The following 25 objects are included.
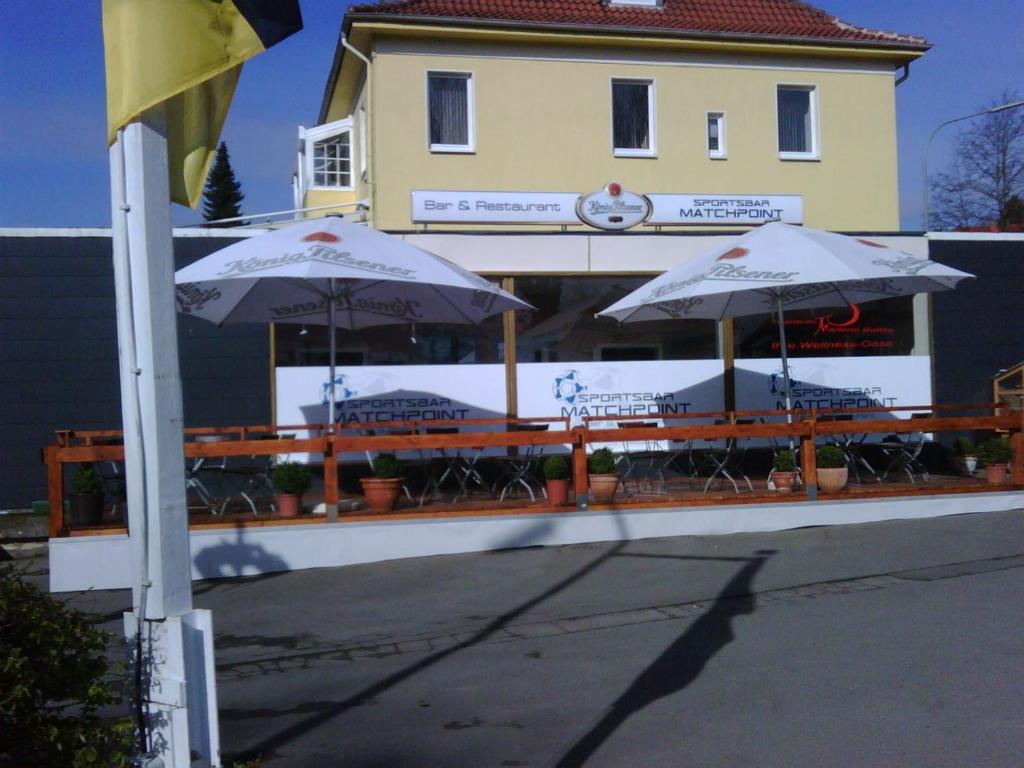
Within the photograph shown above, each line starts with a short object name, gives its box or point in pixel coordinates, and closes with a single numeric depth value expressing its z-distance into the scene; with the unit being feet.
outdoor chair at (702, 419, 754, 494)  39.47
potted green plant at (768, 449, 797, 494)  38.65
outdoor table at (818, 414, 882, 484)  40.57
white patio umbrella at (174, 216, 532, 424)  33.30
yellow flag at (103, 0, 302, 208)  11.98
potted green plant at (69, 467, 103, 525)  33.17
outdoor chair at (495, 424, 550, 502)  37.45
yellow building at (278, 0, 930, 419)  49.08
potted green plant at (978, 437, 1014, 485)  40.68
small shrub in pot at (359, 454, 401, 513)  35.81
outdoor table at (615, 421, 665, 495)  40.04
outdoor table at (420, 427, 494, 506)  37.52
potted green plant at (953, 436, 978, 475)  43.62
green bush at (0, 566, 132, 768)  12.12
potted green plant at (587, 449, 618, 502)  36.81
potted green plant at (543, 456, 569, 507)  36.47
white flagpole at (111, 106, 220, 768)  12.10
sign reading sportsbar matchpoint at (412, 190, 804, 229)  49.16
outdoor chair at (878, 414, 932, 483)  40.22
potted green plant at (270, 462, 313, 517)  34.71
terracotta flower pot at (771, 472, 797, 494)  38.63
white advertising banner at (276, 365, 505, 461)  46.65
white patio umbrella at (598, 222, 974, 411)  36.70
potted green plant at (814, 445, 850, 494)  38.52
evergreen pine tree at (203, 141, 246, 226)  218.79
